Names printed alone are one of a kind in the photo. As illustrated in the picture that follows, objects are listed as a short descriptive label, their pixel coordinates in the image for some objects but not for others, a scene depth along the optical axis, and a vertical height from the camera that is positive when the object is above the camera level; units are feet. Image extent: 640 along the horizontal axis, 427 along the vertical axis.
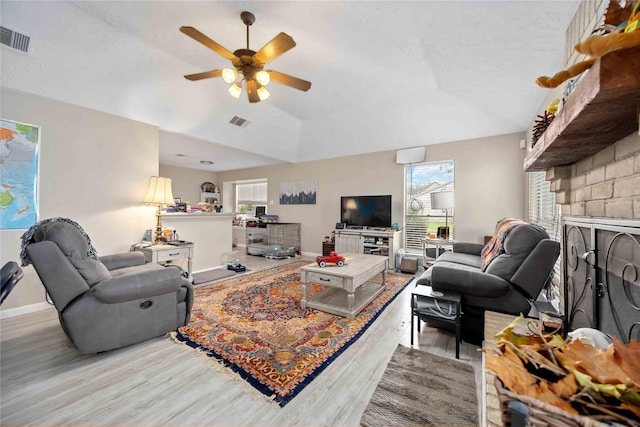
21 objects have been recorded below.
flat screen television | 15.99 +0.35
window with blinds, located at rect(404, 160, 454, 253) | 14.71 +1.02
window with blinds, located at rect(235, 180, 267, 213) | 25.46 +2.11
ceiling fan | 6.51 +4.63
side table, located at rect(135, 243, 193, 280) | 10.35 -1.77
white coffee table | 8.29 -2.41
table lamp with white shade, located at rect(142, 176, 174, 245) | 10.83 +0.86
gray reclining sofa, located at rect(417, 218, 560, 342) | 6.06 -1.61
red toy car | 9.39 -1.77
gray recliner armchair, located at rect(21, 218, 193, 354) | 5.54 -1.99
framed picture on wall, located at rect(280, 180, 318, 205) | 19.92 +1.97
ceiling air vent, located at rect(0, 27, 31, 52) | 7.18 +5.29
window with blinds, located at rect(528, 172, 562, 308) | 8.21 +0.29
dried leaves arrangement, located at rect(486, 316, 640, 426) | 1.64 -1.20
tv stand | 14.87 -1.70
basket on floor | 1.54 -1.34
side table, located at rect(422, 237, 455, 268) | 12.98 -1.59
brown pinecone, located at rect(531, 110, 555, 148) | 4.58 +1.85
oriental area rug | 5.54 -3.57
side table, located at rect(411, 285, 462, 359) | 6.26 -2.48
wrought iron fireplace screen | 3.09 -0.90
